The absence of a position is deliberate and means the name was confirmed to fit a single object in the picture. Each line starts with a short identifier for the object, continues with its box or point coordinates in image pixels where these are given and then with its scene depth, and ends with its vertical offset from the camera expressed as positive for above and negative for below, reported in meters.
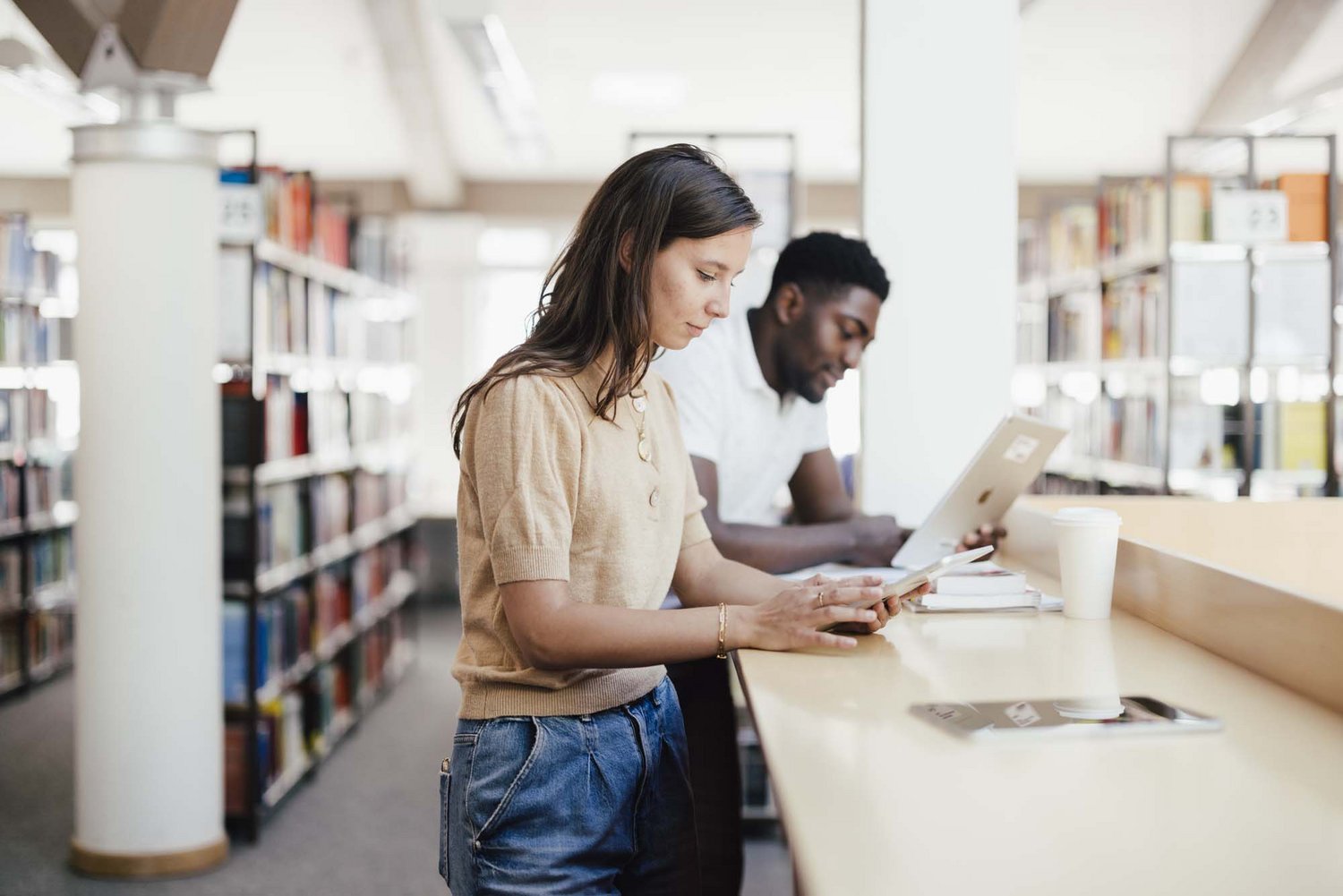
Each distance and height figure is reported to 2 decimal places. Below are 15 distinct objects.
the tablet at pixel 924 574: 1.51 -0.20
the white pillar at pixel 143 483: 3.17 -0.19
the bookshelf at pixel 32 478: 5.40 -0.31
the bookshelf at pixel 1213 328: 4.54 +0.29
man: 2.10 -0.05
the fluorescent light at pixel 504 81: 6.30 +1.82
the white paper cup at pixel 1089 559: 1.75 -0.20
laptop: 2.09 -0.13
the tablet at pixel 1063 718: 1.15 -0.29
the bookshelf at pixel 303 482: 3.74 -0.26
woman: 1.30 -0.18
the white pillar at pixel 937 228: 2.73 +0.38
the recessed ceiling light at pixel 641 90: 8.04 +2.03
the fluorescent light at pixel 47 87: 4.49 +1.41
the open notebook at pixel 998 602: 1.84 -0.28
